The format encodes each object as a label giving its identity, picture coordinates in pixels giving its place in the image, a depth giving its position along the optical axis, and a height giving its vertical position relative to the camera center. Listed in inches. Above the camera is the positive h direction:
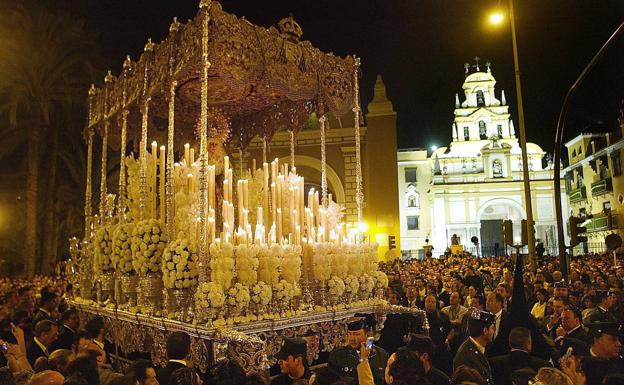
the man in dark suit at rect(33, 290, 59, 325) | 341.3 -29.8
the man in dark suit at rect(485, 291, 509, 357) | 207.8 -37.0
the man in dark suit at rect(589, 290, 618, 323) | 293.6 -36.7
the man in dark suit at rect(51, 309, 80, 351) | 275.6 -37.0
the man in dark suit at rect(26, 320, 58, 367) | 243.9 -36.3
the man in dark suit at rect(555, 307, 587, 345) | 259.5 -39.0
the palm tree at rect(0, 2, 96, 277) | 759.7 +288.6
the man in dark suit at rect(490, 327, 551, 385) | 184.9 -39.0
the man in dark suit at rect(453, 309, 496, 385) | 183.6 -34.6
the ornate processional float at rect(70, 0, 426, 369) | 283.9 +27.7
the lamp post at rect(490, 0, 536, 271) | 550.6 +138.4
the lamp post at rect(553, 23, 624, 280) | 334.7 +92.3
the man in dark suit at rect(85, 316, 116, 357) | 256.0 -33.4
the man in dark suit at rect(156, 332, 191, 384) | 199.4 -34.9
